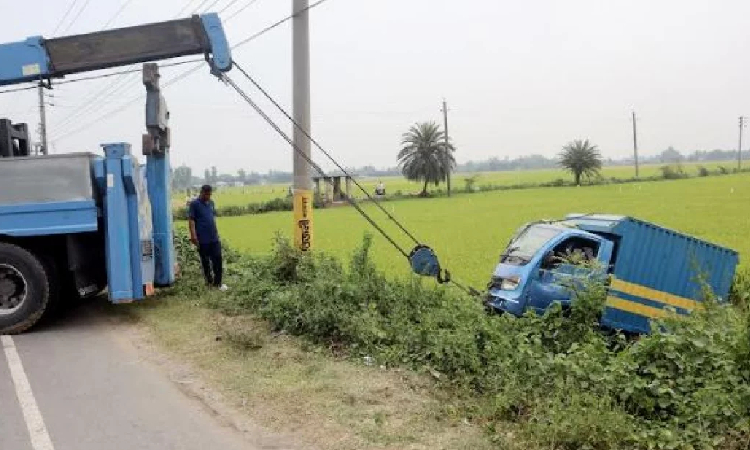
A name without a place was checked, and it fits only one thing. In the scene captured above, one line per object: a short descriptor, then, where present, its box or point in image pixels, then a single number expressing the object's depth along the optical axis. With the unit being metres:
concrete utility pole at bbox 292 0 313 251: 10.50
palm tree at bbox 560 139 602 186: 71.50
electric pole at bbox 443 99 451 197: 66.41
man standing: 10.93
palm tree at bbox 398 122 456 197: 66.31
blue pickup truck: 9.78
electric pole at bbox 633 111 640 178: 83.50
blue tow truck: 8.75
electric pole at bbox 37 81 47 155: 45.15
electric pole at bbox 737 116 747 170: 95.57
